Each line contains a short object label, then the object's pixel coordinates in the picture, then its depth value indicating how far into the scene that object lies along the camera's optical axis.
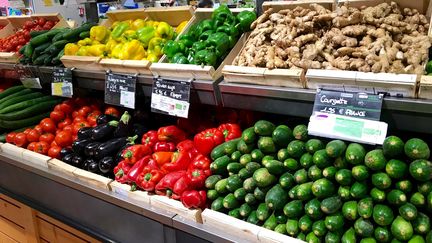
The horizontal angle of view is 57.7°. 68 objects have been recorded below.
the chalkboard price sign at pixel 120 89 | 2.09
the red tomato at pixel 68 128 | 2.66
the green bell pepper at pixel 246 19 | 2.09
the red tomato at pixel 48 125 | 2.79
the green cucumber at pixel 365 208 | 1.29
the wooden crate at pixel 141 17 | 2.07
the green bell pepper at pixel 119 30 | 2.69
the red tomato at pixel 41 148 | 2.57
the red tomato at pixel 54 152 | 2.48
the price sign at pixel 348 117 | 1.31
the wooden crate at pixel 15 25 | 3.08
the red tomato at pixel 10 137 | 2.78
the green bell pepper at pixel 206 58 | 1.89
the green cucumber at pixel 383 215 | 1.26
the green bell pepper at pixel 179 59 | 2.06
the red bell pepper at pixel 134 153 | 2.07
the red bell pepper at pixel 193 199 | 1.68
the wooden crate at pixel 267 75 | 1.50
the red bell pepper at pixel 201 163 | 1.87
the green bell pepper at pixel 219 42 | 1.97
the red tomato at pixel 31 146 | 2.62
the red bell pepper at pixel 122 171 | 2.00
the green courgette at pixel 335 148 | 1.39
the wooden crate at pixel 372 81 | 1.26
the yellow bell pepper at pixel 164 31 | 2.52
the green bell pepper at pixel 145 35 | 2.51
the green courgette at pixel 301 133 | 1.57
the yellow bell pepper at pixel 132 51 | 2.40
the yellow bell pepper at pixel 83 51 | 2.64
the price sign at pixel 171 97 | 1.83
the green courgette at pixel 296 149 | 1.54
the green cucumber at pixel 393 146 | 1.28
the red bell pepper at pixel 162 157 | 2.04
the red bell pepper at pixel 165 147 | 2.16
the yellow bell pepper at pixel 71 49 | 2.71
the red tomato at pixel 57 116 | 2.86
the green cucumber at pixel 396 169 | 1.27
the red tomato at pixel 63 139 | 2.57
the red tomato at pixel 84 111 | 2.79
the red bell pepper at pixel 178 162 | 1.96
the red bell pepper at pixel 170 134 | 2.21
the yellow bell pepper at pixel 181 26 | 2.54
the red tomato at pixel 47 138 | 2.66
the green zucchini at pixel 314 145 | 1.48
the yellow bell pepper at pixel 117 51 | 2.45
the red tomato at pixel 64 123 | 2.79
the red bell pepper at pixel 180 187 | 1.76
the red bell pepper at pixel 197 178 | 1.77
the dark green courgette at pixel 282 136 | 1.60
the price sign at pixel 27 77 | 2.89
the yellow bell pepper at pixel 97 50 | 2.60
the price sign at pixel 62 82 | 2.47
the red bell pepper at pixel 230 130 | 1.97
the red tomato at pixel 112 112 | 2.61
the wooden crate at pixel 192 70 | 1.79
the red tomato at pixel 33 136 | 2.71
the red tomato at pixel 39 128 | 2.75
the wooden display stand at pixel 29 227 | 2.37
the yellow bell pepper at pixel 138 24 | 2.70
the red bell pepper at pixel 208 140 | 1.98
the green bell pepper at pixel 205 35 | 2.12
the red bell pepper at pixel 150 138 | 2.22
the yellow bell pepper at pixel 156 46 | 2.42
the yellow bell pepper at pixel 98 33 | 2.80
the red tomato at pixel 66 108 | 2.90
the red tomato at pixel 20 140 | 2.72
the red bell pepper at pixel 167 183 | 1.81
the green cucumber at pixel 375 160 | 1.30
